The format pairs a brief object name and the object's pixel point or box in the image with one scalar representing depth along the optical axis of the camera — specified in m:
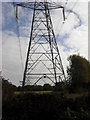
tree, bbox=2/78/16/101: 10.81
